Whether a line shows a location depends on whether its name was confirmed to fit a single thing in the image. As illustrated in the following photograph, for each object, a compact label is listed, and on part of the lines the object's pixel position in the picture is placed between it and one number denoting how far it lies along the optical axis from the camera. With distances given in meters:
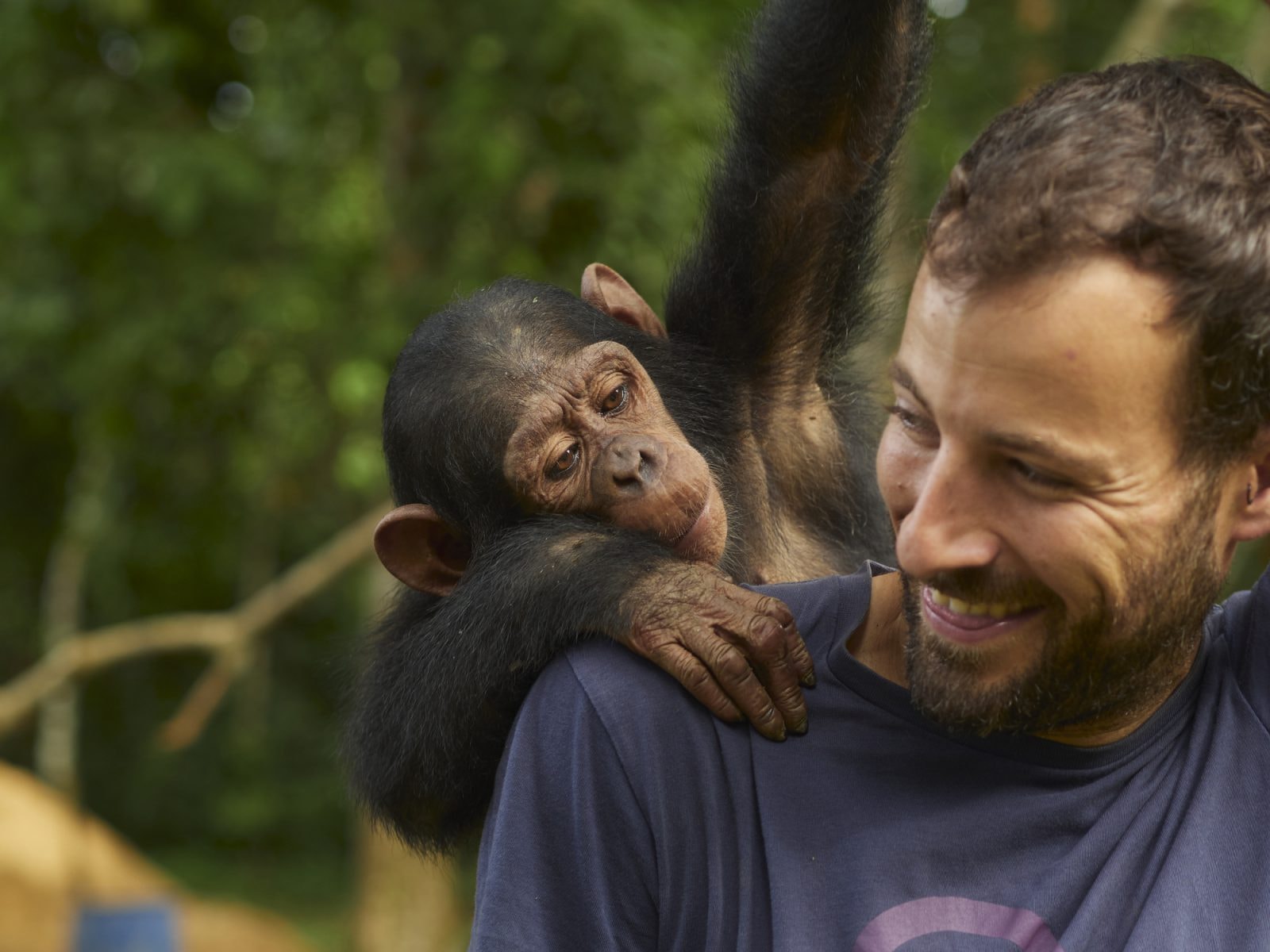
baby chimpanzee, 2.43
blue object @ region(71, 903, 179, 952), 9.99
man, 1.37
